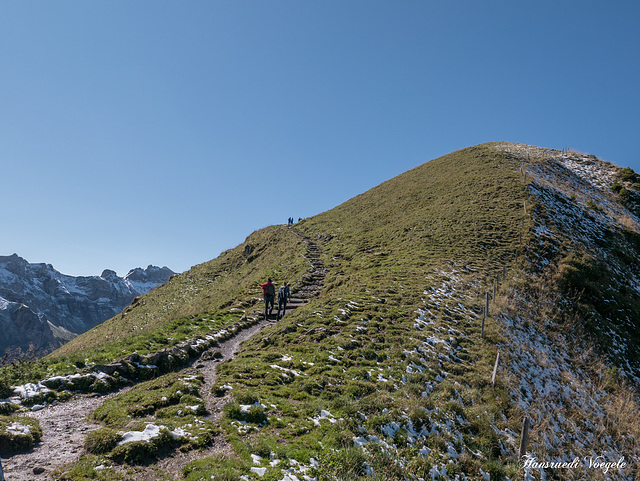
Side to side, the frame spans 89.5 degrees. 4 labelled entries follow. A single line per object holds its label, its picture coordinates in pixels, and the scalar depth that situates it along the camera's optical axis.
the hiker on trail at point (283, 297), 23.22
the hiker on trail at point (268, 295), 23.33
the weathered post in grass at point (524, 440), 10.03
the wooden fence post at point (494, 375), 13.55
